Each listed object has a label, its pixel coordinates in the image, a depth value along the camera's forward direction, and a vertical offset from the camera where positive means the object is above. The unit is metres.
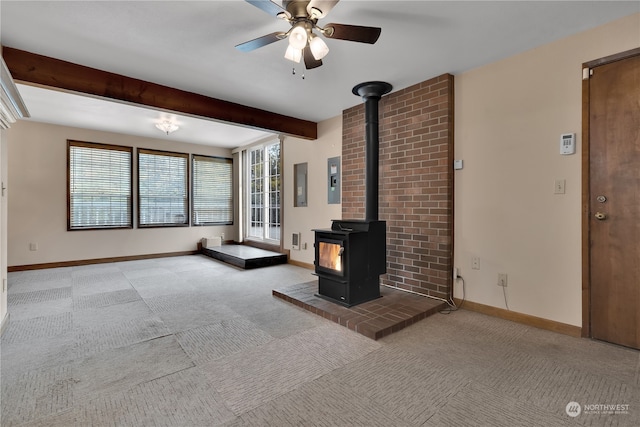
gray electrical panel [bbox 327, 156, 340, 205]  4.55 +0.47
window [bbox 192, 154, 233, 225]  6.80 +0.49
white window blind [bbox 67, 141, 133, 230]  5.40 +0.49
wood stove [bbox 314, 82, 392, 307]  3.00 -0.39
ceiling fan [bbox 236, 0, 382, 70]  1.80 +1.21
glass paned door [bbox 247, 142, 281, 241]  6.13 +0.41
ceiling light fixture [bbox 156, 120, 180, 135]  4.88 +1.45
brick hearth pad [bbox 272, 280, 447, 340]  2.54 -0.99
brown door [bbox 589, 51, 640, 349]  2.15 +0.07
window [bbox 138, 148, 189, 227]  6.09 +0.48
